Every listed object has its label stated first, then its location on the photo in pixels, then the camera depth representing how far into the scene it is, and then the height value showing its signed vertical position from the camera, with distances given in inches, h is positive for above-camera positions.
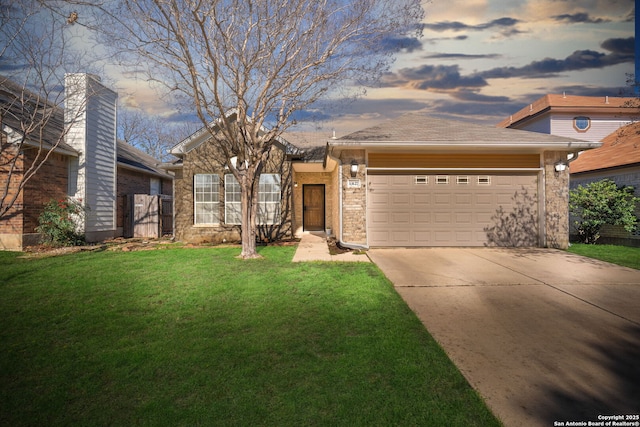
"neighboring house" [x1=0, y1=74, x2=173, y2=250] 355.6 +64.6
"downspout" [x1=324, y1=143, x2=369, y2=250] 357.4 -5.8
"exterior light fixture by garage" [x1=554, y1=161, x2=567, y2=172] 364.8 +55.4
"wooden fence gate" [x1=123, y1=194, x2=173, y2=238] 530.3 -8.9
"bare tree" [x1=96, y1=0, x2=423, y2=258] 291.1 +160.6
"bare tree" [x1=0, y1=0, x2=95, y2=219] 303.0 +151.3
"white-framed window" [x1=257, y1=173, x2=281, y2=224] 450.9 +22.3
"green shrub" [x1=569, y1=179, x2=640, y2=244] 406.9 +6.2
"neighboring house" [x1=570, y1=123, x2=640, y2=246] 415.8 +65.0
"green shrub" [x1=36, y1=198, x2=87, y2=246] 371.6 -15.0
